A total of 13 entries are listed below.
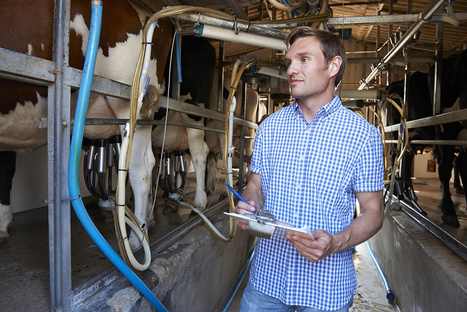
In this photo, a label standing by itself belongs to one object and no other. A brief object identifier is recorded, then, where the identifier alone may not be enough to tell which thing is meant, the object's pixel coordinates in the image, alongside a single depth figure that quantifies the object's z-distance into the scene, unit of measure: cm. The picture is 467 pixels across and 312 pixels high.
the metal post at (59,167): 148
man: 142
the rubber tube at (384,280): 378
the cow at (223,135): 568
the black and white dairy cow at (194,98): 405
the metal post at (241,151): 478
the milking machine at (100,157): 270
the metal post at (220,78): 450
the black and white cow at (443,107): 416
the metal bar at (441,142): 306
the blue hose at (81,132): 153
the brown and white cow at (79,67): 183
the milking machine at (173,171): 414
